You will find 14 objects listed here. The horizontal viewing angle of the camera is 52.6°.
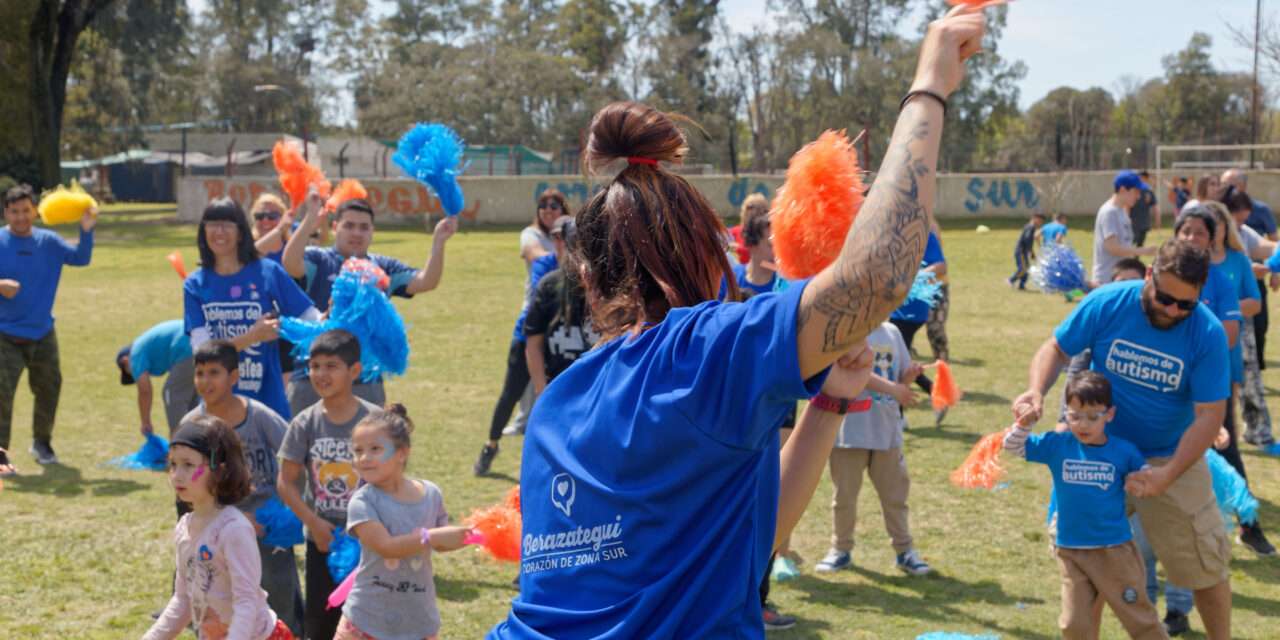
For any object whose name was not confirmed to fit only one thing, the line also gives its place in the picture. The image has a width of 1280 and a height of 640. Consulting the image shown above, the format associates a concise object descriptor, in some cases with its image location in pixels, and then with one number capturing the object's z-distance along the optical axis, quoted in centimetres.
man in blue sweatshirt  921
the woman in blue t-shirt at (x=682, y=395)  171
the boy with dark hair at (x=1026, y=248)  2163
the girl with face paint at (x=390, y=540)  443
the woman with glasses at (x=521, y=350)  842
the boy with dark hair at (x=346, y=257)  698
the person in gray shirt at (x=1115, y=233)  1013
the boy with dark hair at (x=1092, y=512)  480
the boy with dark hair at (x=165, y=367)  780
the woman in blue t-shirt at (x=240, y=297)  623
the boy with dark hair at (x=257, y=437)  532
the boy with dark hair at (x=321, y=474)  514
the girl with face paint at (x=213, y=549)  425
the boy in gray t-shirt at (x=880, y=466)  661
